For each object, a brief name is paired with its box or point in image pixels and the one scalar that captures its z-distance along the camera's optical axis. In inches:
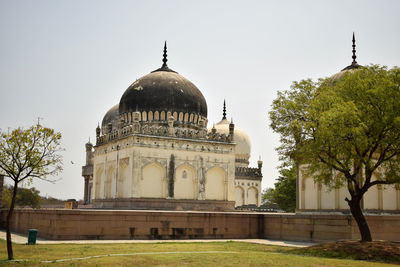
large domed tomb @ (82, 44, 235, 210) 1190.9
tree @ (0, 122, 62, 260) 576.4
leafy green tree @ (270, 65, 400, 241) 666.2
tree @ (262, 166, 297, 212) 1644.9
